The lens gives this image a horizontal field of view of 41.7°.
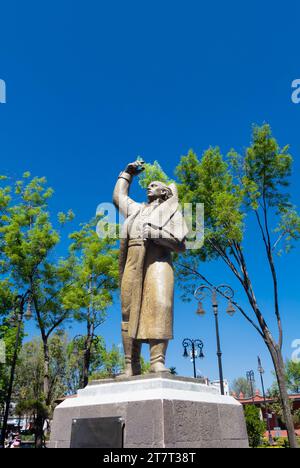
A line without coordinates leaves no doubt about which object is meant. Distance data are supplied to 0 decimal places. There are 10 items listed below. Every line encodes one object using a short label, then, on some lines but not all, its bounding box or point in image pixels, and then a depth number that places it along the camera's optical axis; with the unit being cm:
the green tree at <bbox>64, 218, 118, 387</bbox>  2153
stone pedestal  426
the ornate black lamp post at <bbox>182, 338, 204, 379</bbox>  1923
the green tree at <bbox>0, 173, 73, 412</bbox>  2091
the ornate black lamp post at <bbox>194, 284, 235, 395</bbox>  1590
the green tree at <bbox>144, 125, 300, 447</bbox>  1808
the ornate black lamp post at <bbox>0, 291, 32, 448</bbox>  1718
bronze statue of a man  537
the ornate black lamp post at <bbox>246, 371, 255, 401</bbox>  3830
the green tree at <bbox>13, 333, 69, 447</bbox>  4053
